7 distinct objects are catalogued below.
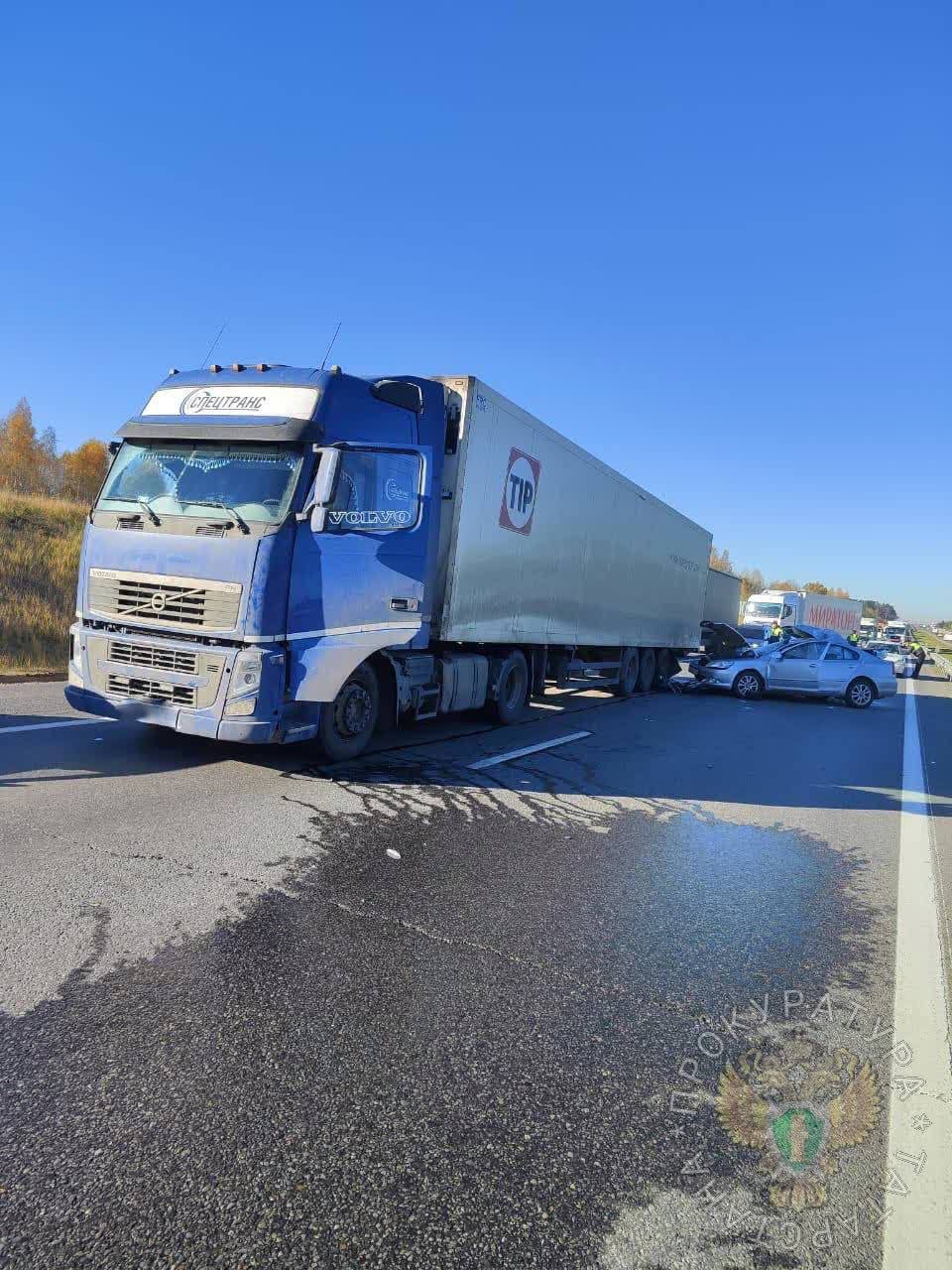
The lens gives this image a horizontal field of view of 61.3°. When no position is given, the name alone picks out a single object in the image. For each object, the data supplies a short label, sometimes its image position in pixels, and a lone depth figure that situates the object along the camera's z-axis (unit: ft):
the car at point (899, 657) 109.19
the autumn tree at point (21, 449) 251.39
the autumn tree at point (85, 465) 269.54
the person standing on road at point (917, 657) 112.47
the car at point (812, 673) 58.65
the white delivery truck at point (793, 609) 126.62
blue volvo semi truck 19.67
